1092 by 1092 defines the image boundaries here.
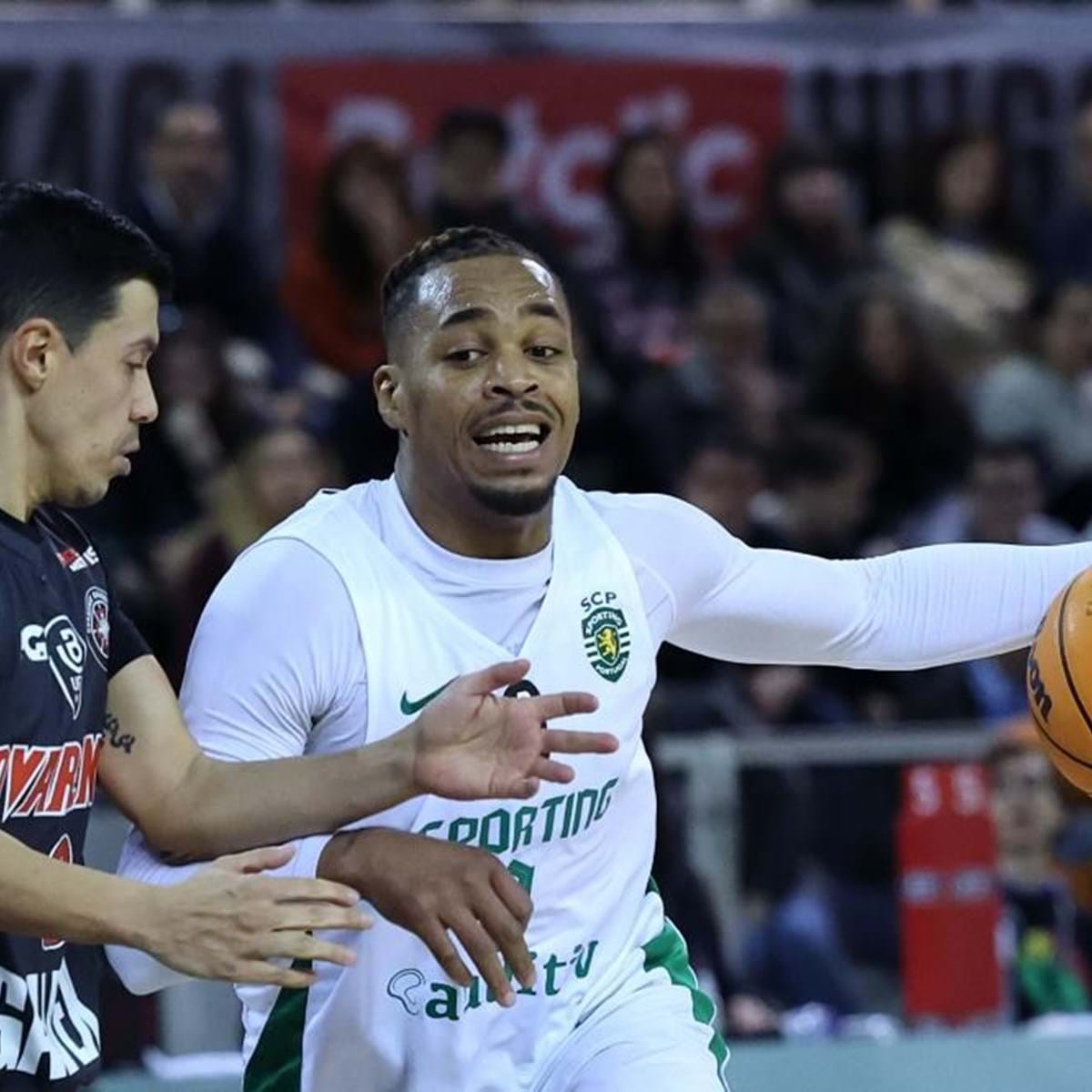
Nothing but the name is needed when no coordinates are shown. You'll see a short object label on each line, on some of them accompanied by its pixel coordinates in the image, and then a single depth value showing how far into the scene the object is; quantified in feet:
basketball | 29.73
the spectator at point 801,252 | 65.92
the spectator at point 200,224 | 61.98
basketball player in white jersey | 28.14
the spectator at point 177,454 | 57.47
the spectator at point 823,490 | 59.72
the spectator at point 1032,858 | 48.42
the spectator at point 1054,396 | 65.26
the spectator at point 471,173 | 62.44
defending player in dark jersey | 24.16
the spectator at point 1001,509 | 59.67
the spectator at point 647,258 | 65.05
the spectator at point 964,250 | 67.26
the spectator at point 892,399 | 63.98
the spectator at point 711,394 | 61.05
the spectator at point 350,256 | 62.85
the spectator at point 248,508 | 53.83
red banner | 65.00
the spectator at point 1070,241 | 68.85
